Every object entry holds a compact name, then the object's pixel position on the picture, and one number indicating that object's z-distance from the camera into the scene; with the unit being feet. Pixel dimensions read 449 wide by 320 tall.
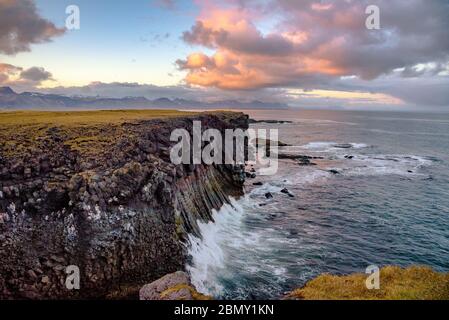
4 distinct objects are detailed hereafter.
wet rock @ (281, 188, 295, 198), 204.84
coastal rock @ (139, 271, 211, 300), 61.67
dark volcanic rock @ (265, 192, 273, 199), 199.64
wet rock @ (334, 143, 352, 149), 429.38
